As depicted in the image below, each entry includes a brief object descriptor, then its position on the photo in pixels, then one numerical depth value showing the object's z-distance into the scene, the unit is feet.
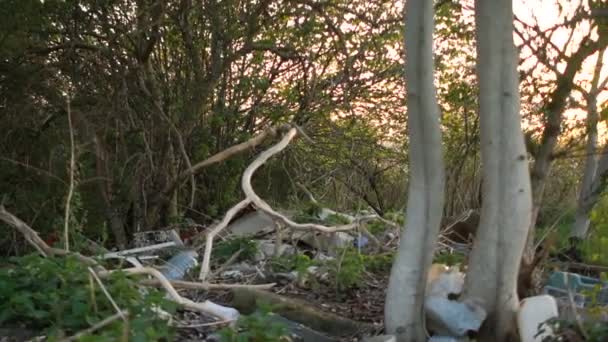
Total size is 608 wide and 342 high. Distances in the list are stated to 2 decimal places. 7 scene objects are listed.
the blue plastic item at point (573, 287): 14.10
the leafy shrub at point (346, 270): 17.22
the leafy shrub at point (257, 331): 11.26
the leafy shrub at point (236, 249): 20.65
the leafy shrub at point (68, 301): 11.72
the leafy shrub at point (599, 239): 16.96
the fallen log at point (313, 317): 15.15
